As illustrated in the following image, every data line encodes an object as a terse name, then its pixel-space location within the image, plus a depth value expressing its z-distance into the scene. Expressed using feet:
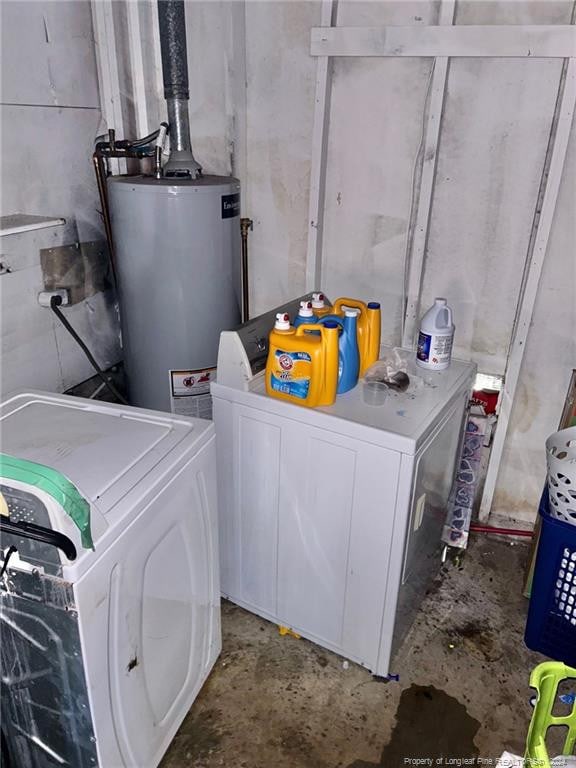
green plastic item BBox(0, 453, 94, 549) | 3.22
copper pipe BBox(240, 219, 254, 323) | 7.76
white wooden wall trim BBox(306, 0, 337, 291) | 6.72
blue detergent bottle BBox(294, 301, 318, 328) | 5.55
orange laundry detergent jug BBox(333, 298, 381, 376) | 5.93
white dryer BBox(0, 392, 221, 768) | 3.34
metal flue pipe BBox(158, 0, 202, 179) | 6.19
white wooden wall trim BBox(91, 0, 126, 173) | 6.38
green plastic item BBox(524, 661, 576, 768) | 3.28
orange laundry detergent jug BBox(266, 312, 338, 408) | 5.16
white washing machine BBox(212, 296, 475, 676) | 5.05
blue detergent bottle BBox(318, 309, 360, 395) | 5.48
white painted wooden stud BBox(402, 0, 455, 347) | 6.32
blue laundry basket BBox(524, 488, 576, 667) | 5.69
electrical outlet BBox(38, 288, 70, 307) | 6.07
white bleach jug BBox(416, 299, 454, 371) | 6.09
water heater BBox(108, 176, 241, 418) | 6.06
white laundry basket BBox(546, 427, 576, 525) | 5.42
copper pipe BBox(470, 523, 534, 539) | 7.84
